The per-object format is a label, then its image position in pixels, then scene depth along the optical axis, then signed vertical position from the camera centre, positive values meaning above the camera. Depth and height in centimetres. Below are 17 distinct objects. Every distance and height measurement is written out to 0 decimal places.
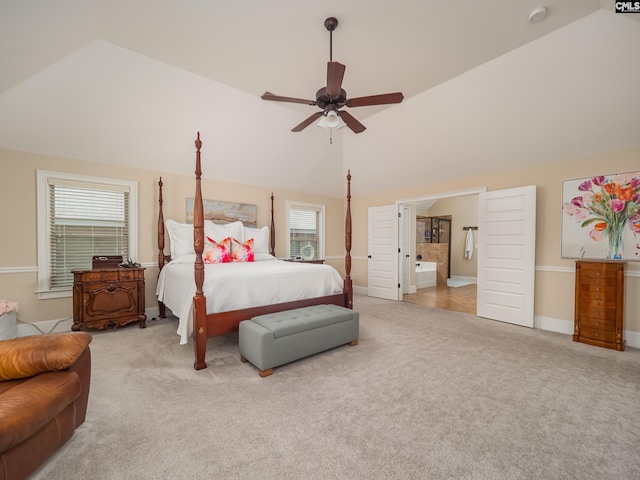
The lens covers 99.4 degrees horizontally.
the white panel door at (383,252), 570 -34
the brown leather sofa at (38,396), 118 -79
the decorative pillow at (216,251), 402 -24
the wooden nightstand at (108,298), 337 -82
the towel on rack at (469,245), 856 -25
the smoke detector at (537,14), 227 +191
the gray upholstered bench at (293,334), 245 -97
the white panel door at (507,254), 386 -26
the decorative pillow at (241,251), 430 -25
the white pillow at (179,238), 420 -4
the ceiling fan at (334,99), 221 +124
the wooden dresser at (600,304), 303 -77
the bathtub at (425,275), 730 -105
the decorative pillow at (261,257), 467 -37
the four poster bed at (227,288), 262 -61
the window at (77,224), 354 +16
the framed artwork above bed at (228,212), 475 +43
